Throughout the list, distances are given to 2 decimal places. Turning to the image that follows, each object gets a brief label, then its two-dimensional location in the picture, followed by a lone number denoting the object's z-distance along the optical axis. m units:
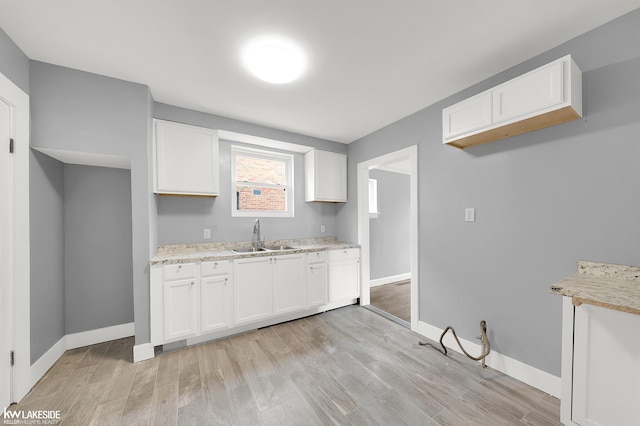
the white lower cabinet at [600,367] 1.08
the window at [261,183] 3.34
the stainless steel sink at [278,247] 3.43
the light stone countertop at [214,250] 2.37
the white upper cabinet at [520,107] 1.51
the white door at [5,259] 1.59
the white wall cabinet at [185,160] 2.50
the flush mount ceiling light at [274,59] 1.71
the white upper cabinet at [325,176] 3.62
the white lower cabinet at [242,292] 2.29
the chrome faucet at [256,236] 3.22
